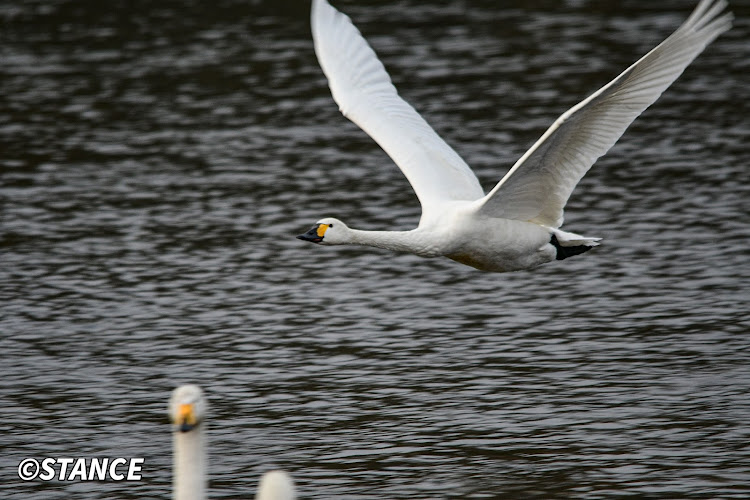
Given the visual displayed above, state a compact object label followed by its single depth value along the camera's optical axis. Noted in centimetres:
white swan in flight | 2086
